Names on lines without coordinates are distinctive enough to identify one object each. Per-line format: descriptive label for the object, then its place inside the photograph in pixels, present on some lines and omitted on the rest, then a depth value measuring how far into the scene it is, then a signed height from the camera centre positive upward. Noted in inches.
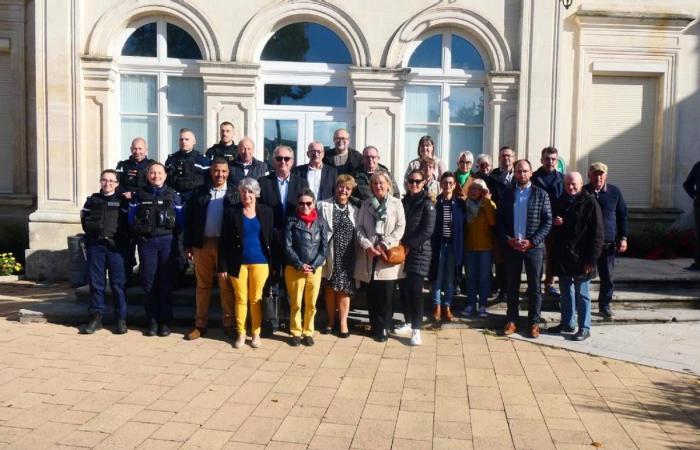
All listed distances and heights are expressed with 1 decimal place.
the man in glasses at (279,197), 261.3 -4.8
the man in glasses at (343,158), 287.6 +13.6
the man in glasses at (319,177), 274.8 +4.1
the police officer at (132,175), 272.2 +3.9
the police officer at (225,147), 293.9 +18.4
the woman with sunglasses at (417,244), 256.4 -23.7
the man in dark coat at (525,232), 261.7 -18.6
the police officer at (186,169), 283.2 +7.0
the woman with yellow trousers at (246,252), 248.8 -27.1
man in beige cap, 272.2 -11.9
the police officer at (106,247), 263.6 -27.9
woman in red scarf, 251.6 -30.4
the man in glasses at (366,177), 269.3 +4.5
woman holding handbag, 255.3 -25.1
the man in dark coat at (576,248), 257.9 -24.5
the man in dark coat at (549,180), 283.7 +4.5
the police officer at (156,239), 259.8 -23.8
